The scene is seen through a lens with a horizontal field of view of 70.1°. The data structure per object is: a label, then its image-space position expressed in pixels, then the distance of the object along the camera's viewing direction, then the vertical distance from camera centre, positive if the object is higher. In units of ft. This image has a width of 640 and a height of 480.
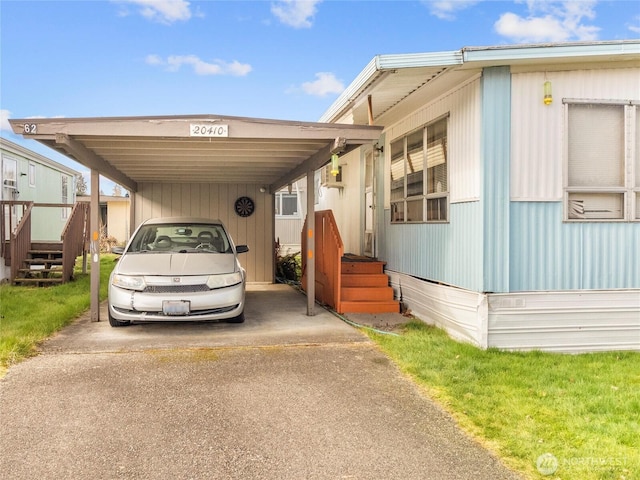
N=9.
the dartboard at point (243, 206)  37.14 +2.05
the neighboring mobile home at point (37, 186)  45.98 +5.70
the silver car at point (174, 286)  19.07 -2.32
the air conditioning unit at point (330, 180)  37.68 +4.36
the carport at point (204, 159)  18.56 +4.03
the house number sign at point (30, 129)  18.02 +4.12
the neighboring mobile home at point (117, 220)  89.86 +2.41
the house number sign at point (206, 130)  18.58 +4.14
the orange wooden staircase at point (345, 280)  24.59 -2.84
